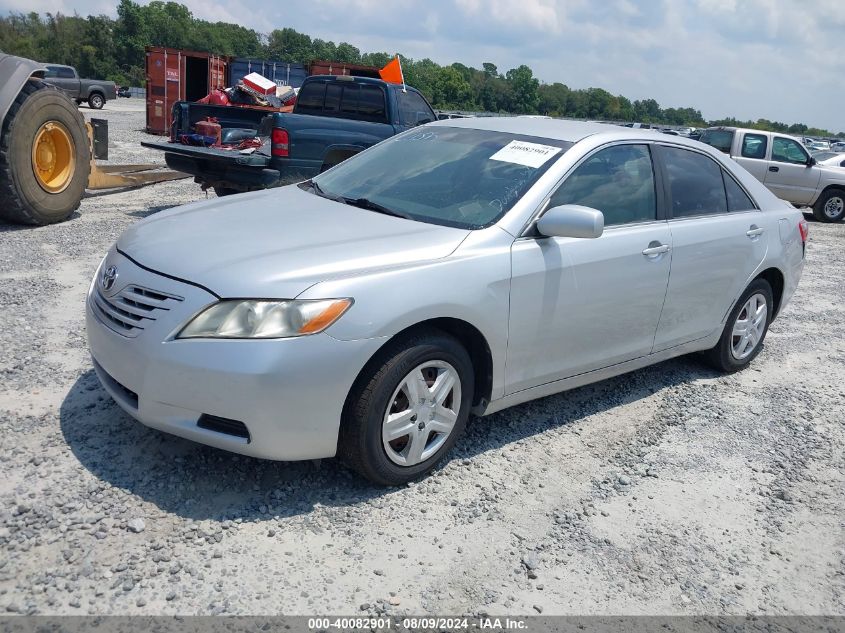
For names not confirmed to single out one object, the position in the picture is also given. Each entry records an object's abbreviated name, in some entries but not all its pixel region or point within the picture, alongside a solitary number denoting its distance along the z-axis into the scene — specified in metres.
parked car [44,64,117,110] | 30.72
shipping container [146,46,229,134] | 22.38
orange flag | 15.40
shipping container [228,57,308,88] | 23.55
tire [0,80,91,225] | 7.52
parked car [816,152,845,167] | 17.12
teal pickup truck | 8.70
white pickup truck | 15.90
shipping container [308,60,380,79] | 22.16
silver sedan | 3.04
